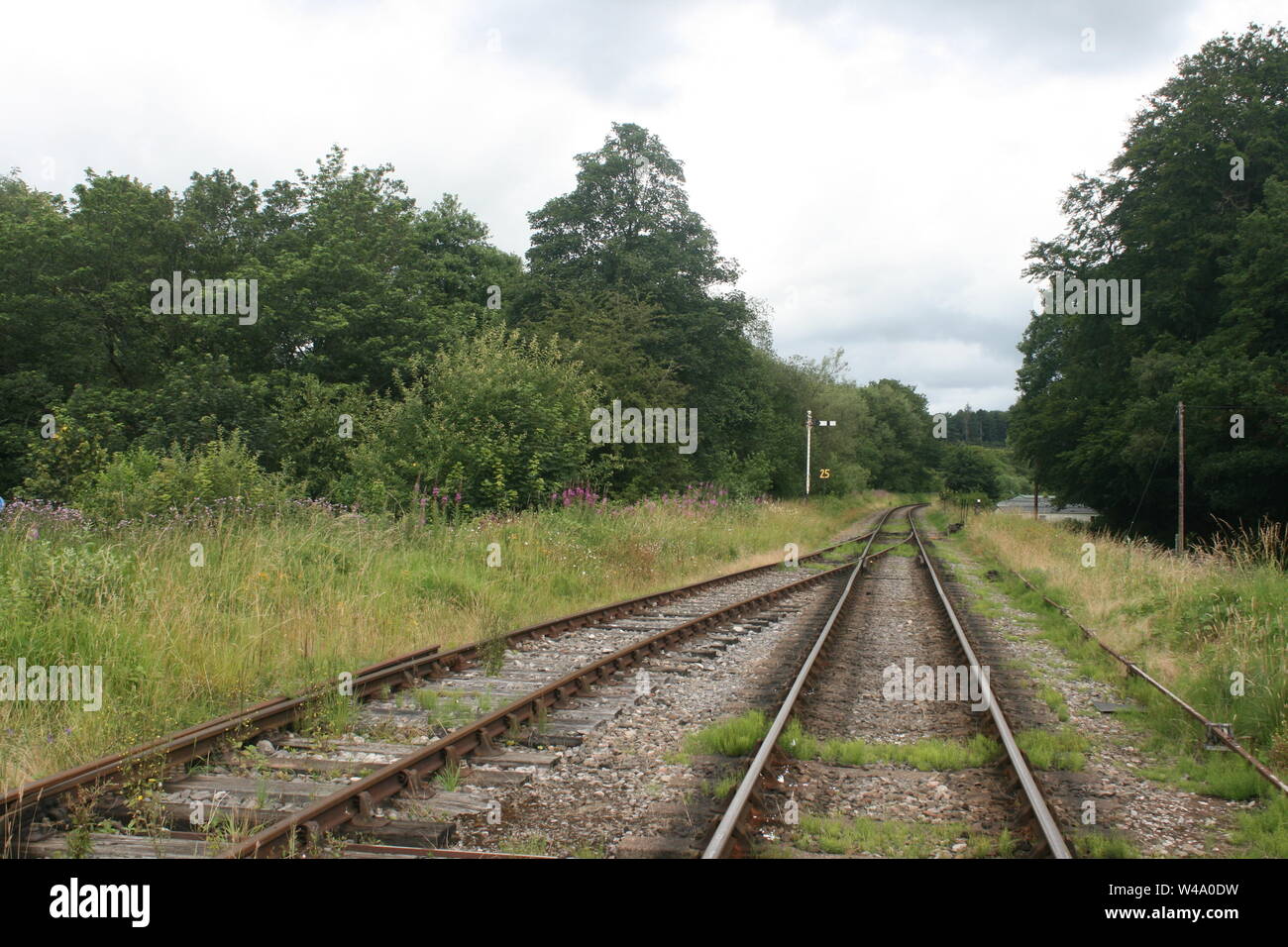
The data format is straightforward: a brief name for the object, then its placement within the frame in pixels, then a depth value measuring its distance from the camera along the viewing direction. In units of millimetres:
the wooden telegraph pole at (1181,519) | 21061
